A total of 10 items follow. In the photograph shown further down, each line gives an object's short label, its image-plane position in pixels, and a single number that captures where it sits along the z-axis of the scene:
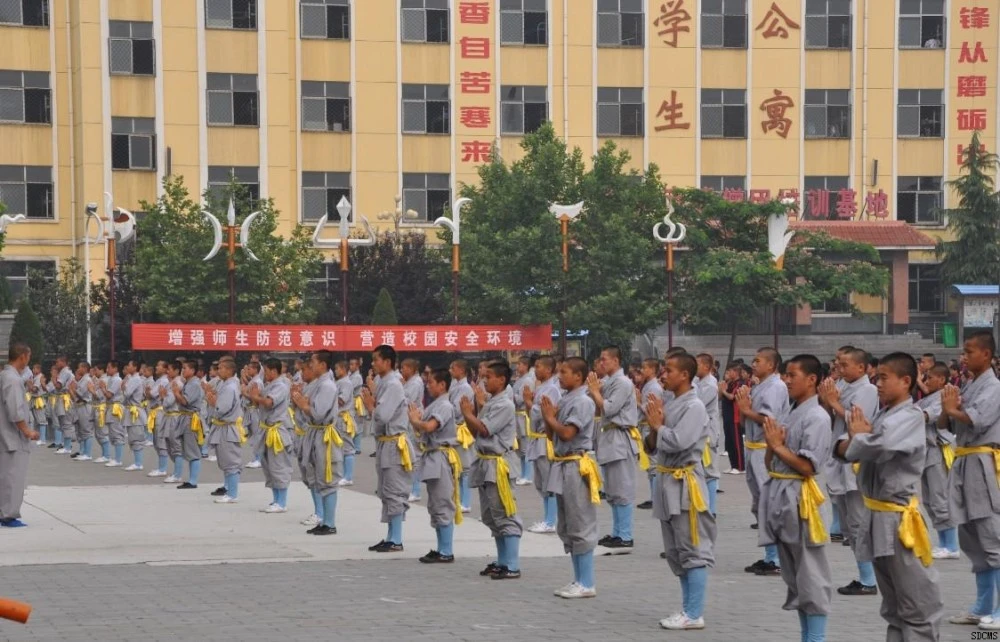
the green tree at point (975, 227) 50.16
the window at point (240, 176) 50.44
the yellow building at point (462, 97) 50.09
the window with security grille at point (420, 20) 51.94
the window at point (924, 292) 53.25
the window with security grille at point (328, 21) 51.53
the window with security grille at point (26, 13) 50.25
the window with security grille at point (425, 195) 52.47
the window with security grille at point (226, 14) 50.31
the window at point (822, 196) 51.97
